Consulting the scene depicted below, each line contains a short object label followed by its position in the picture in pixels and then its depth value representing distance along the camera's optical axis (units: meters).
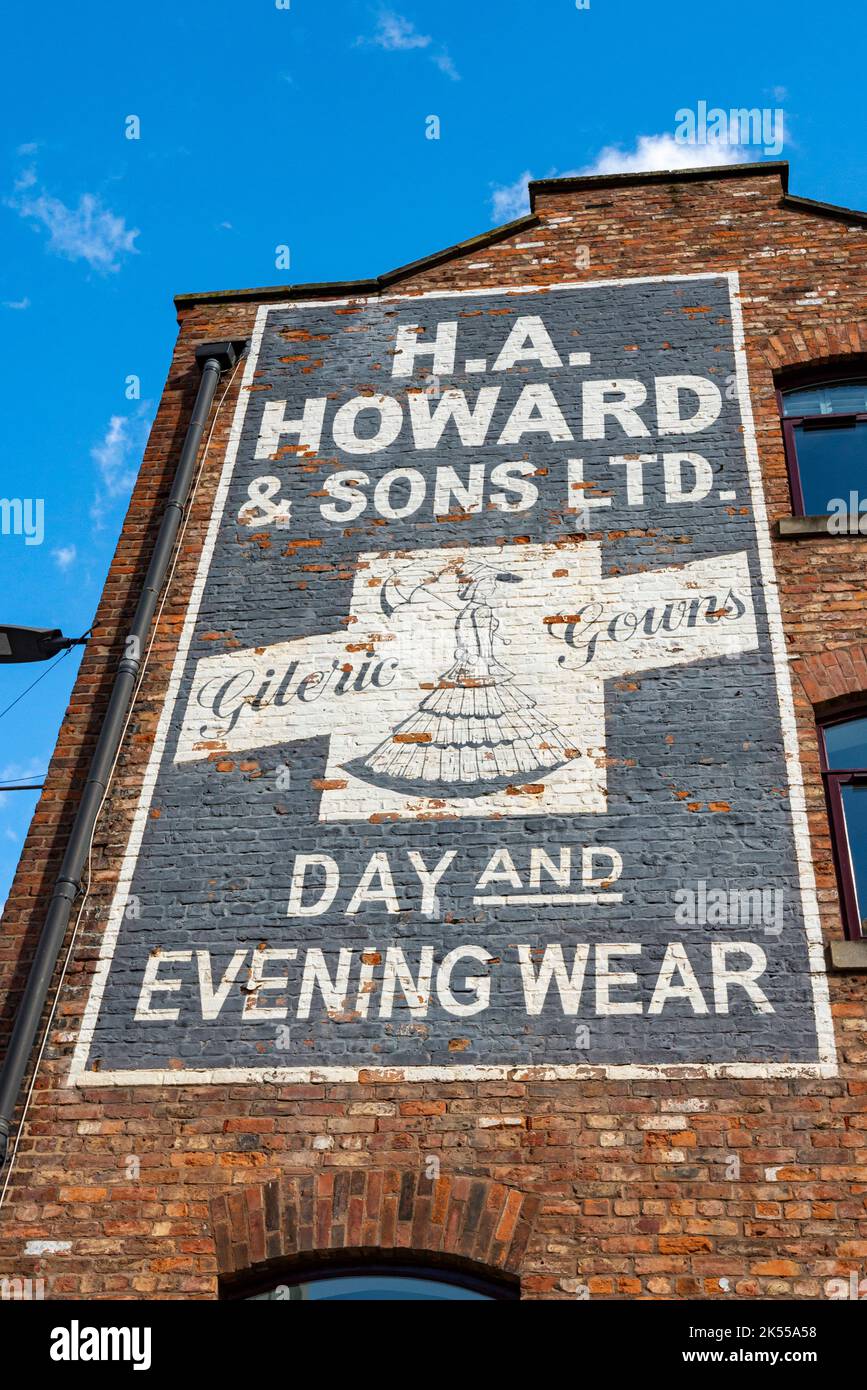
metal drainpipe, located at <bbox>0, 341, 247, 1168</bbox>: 7.82
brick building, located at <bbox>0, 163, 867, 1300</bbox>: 7.21
